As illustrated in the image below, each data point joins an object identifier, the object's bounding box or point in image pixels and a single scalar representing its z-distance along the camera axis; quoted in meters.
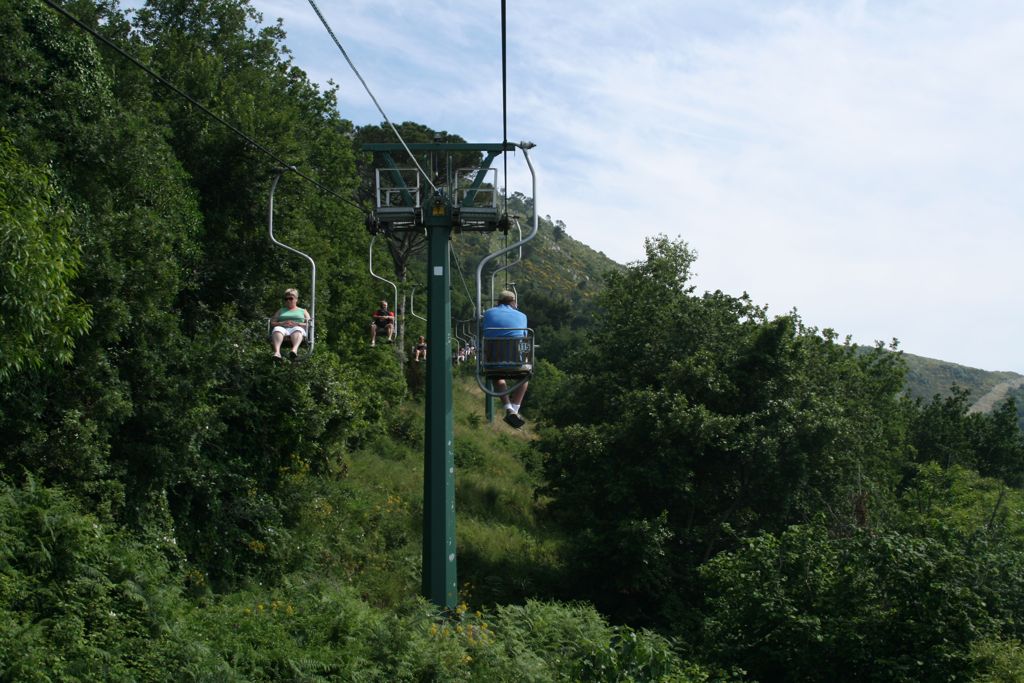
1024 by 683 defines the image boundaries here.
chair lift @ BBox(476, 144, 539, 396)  13.88
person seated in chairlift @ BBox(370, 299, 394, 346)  22.95
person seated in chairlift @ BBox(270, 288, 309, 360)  15.20
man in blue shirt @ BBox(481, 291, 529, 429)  13.90
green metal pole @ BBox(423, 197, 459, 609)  15.76
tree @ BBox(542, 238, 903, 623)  25.88
